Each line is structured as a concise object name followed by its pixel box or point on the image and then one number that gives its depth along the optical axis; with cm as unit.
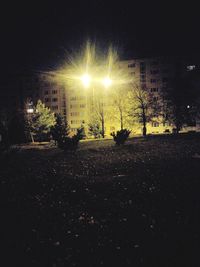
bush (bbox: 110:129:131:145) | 2158
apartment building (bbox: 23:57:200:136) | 7675
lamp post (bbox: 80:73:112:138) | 8151
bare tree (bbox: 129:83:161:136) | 3516
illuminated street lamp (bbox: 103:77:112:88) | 8100
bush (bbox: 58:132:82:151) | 1917
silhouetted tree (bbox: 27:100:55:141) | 4222
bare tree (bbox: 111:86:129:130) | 3915
